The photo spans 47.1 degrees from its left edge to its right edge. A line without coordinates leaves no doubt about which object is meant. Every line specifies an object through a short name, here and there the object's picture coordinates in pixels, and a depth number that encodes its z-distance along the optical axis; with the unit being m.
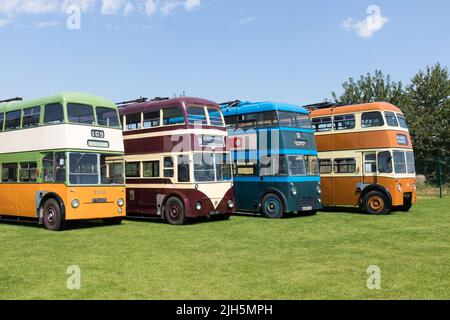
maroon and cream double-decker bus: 16.08
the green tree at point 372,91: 45.09
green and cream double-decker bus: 14.44
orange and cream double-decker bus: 18.88
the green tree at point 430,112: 39.25
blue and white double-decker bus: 17.86
